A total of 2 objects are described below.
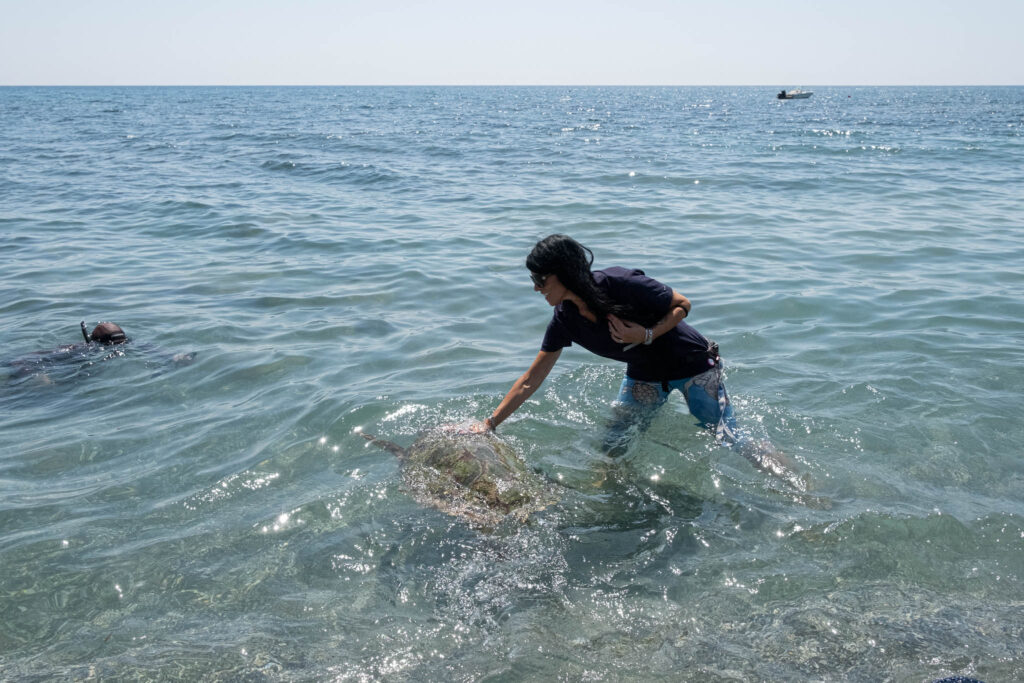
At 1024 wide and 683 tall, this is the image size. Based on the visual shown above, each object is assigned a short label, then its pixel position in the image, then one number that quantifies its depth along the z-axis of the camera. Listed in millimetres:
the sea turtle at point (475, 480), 4754
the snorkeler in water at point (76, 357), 7426
